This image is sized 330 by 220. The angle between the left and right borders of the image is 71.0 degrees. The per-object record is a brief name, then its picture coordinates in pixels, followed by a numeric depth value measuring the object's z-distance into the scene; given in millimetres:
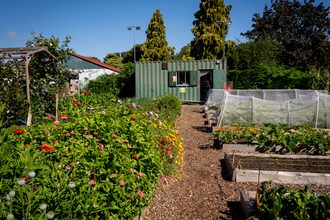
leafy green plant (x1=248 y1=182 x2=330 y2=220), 2184
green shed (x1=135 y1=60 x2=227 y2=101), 14589
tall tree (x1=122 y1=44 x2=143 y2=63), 37500
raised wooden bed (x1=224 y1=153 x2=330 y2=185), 3714
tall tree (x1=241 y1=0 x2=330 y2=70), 25453
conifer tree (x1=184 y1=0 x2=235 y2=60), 24062
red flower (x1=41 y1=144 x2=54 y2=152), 2143
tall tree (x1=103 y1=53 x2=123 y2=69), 36731
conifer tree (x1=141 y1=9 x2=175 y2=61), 28969
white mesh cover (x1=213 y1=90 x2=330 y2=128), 6617
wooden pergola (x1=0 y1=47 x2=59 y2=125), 6824
